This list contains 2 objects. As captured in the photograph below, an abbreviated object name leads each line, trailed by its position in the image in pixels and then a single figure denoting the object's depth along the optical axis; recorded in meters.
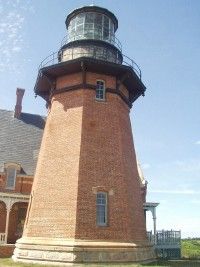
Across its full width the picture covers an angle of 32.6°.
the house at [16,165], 21.31
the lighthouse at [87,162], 15.20
